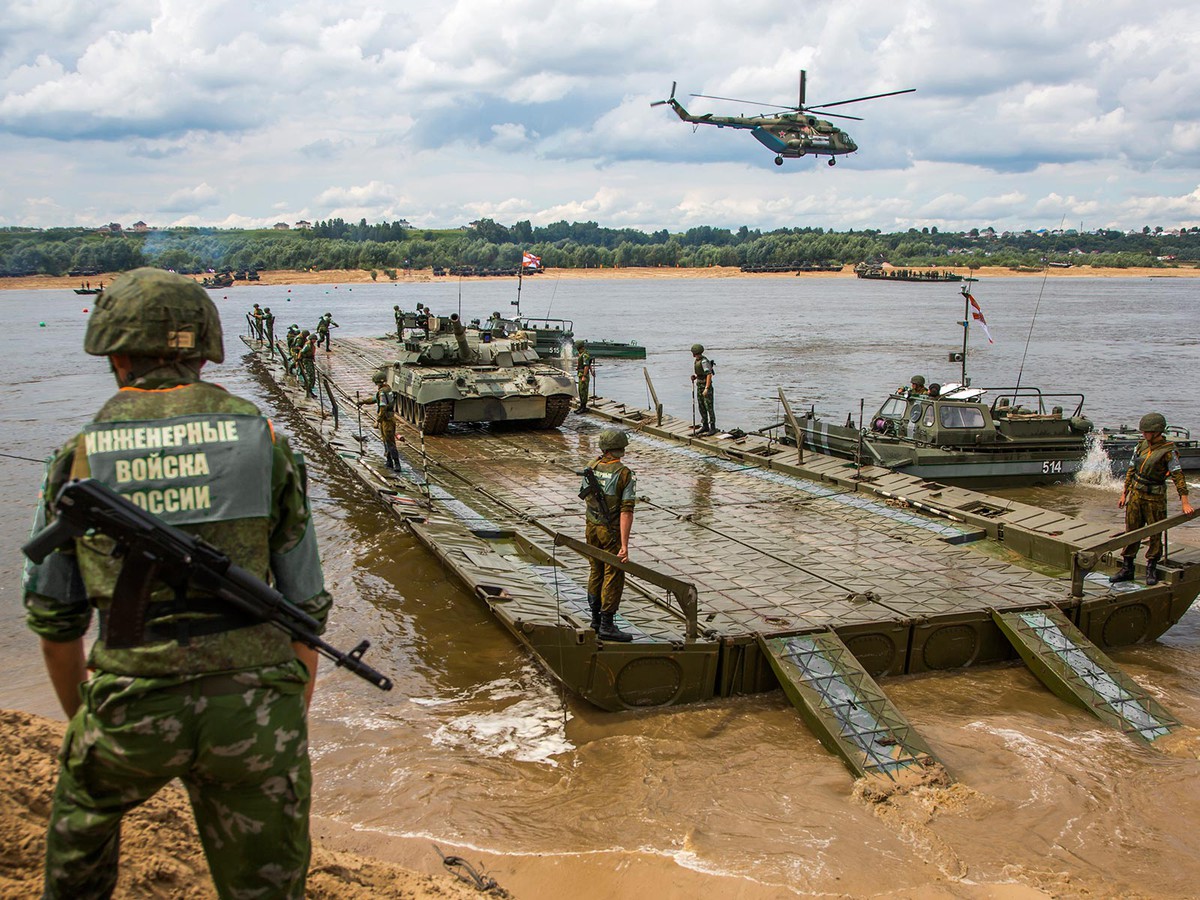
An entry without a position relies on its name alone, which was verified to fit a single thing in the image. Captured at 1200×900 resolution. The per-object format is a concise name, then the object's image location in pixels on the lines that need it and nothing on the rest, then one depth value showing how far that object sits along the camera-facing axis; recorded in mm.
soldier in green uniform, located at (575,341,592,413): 20359
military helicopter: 37812
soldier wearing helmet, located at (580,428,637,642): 7398
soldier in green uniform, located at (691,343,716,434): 16828
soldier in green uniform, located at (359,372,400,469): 14031
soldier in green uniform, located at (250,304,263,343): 38438
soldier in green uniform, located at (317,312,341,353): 31328
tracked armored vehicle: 17391
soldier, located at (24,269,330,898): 2510
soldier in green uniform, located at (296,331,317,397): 23078
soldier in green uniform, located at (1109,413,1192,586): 9484
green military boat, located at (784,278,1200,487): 16672
